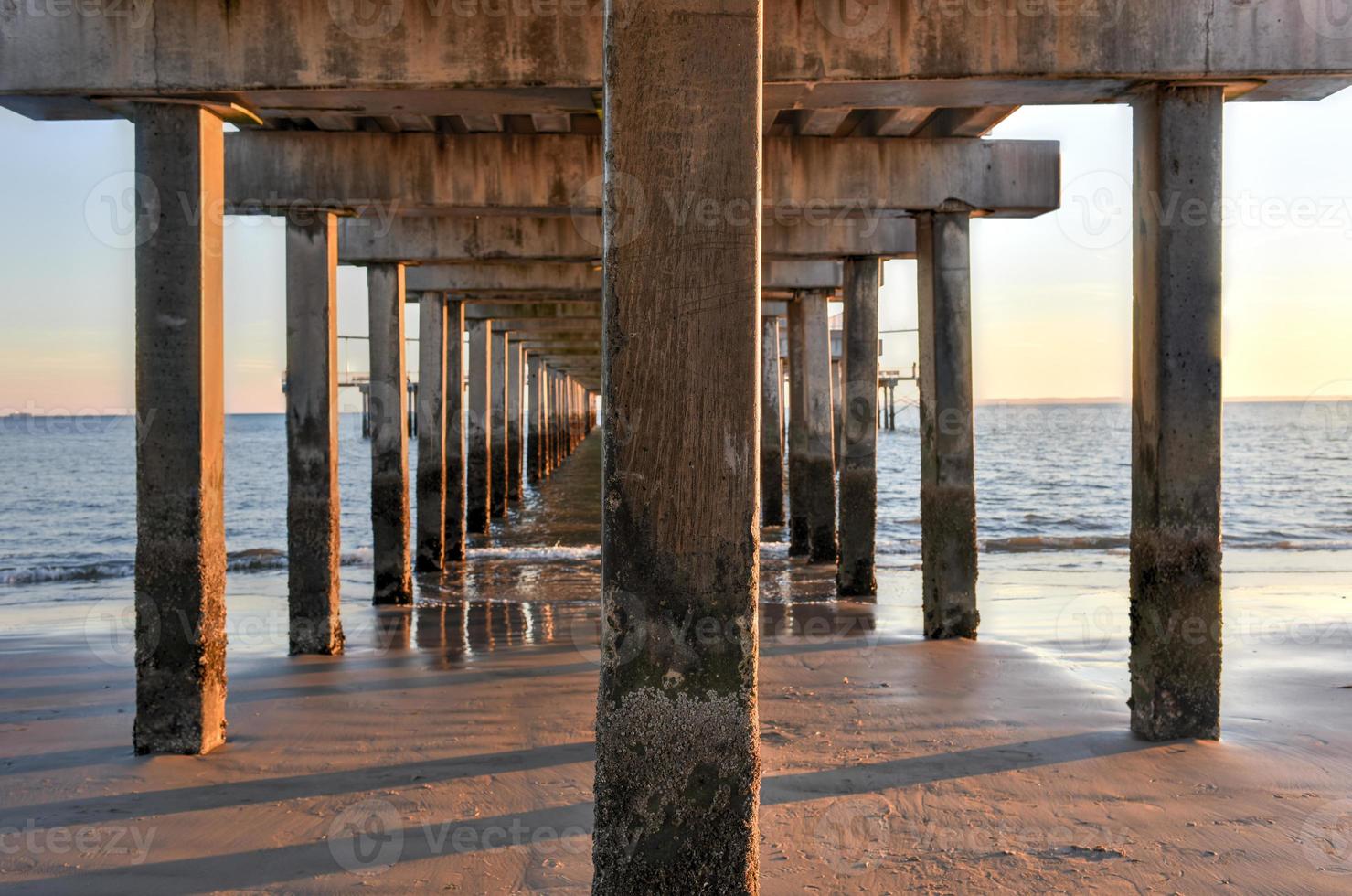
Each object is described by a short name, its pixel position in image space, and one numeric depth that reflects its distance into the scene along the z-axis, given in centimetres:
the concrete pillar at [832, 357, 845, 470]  2908
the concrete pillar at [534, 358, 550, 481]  3747
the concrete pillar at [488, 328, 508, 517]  2395
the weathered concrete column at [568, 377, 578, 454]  6246
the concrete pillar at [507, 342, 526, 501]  2691
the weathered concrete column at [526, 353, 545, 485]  3453
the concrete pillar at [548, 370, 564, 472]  4381
